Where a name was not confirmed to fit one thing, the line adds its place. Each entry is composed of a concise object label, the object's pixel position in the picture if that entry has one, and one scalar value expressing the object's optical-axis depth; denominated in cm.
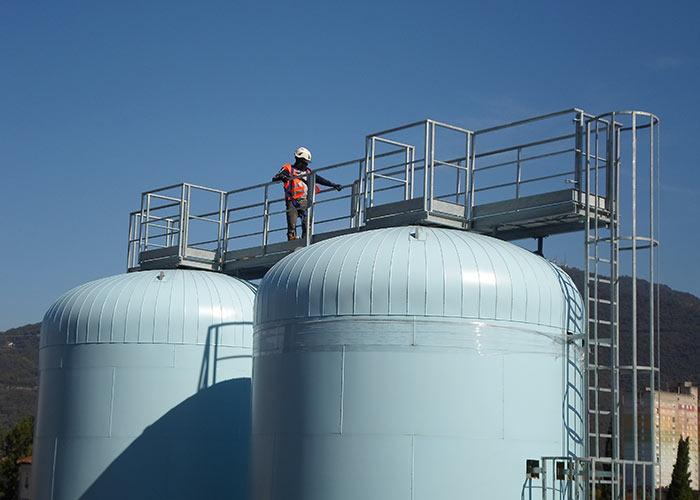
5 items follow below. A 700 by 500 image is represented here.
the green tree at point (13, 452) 5694
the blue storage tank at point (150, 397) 2720
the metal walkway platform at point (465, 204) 2203
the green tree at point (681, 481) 6375
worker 2802
